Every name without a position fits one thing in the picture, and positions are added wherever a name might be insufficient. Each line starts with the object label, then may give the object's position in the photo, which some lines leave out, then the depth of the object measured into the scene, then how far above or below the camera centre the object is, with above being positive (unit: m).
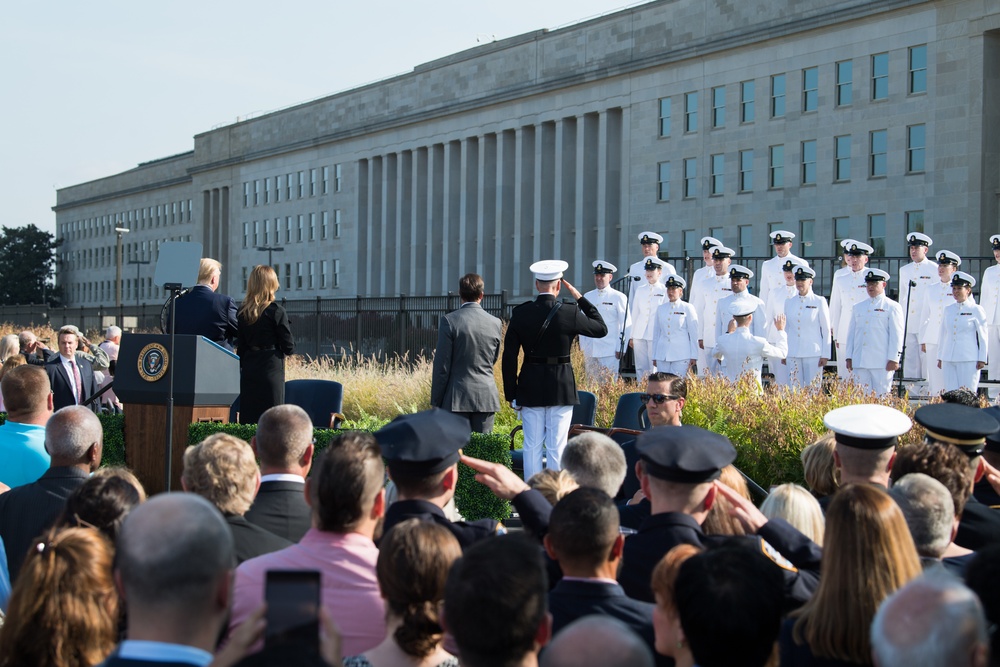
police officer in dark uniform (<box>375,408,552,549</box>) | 4.54 -0.54
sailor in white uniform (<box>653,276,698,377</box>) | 18.70 +0.14
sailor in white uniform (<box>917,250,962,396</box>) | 18.61 +0.39
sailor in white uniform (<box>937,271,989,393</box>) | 17.48 +0.09
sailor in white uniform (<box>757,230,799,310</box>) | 20.59 +1.38
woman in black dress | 10.07 -0.08
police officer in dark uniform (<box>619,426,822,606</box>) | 4.26 -0.63
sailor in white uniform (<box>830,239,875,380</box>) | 19.72 +0.83
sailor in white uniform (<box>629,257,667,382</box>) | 20.25 +0.54
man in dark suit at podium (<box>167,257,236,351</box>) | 10.38 +0.22
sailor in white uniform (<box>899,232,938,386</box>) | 19.81 +0.86
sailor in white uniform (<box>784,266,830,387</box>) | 18.80 +0.14
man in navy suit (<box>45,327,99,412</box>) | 13.26 -0.46
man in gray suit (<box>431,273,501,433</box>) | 10.42 -0.18
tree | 109.94 +6.63
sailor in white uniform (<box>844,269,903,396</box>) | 17.40 +0.06
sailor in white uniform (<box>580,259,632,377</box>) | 19.84 +0.31
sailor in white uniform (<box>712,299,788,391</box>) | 16.48 -0.08
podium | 9.80 -0.47
